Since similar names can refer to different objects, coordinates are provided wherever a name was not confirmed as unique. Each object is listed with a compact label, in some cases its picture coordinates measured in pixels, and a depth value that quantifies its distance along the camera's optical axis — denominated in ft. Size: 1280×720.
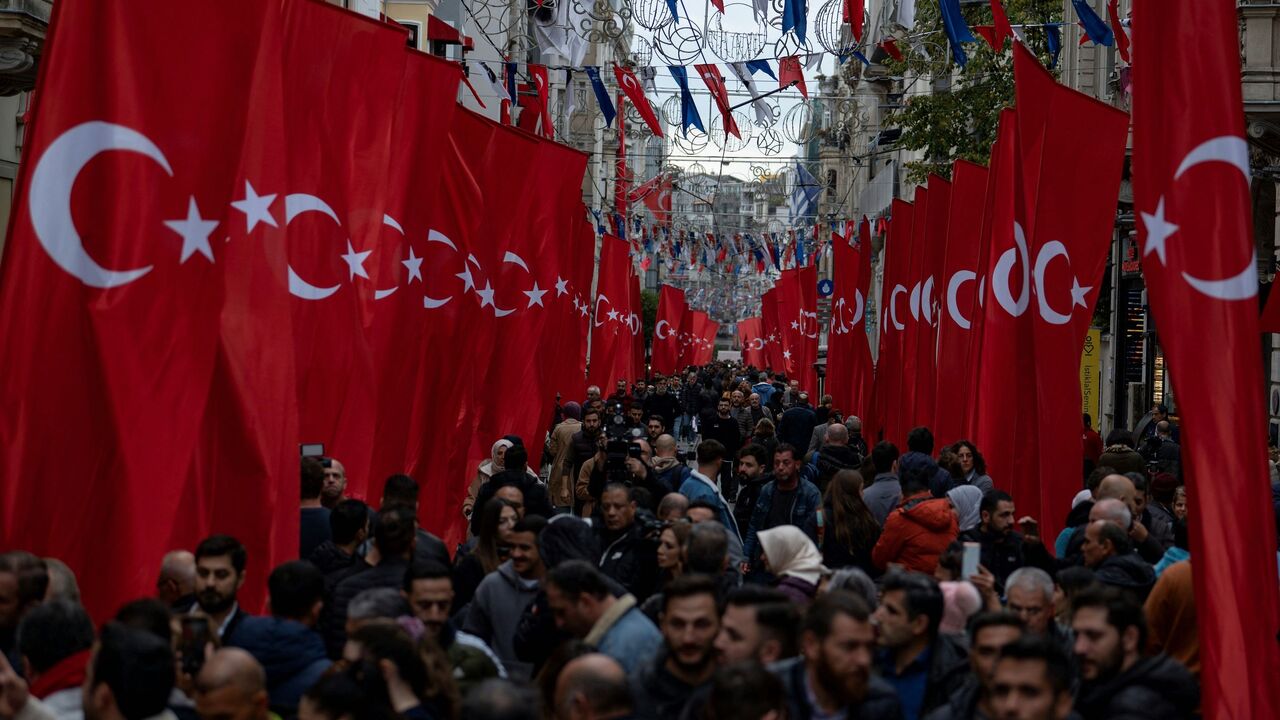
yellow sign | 94.79
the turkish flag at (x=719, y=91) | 75.97
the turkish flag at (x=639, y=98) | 82.28
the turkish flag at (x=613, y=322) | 103.60
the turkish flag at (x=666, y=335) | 179.73
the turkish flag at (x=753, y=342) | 263.49
